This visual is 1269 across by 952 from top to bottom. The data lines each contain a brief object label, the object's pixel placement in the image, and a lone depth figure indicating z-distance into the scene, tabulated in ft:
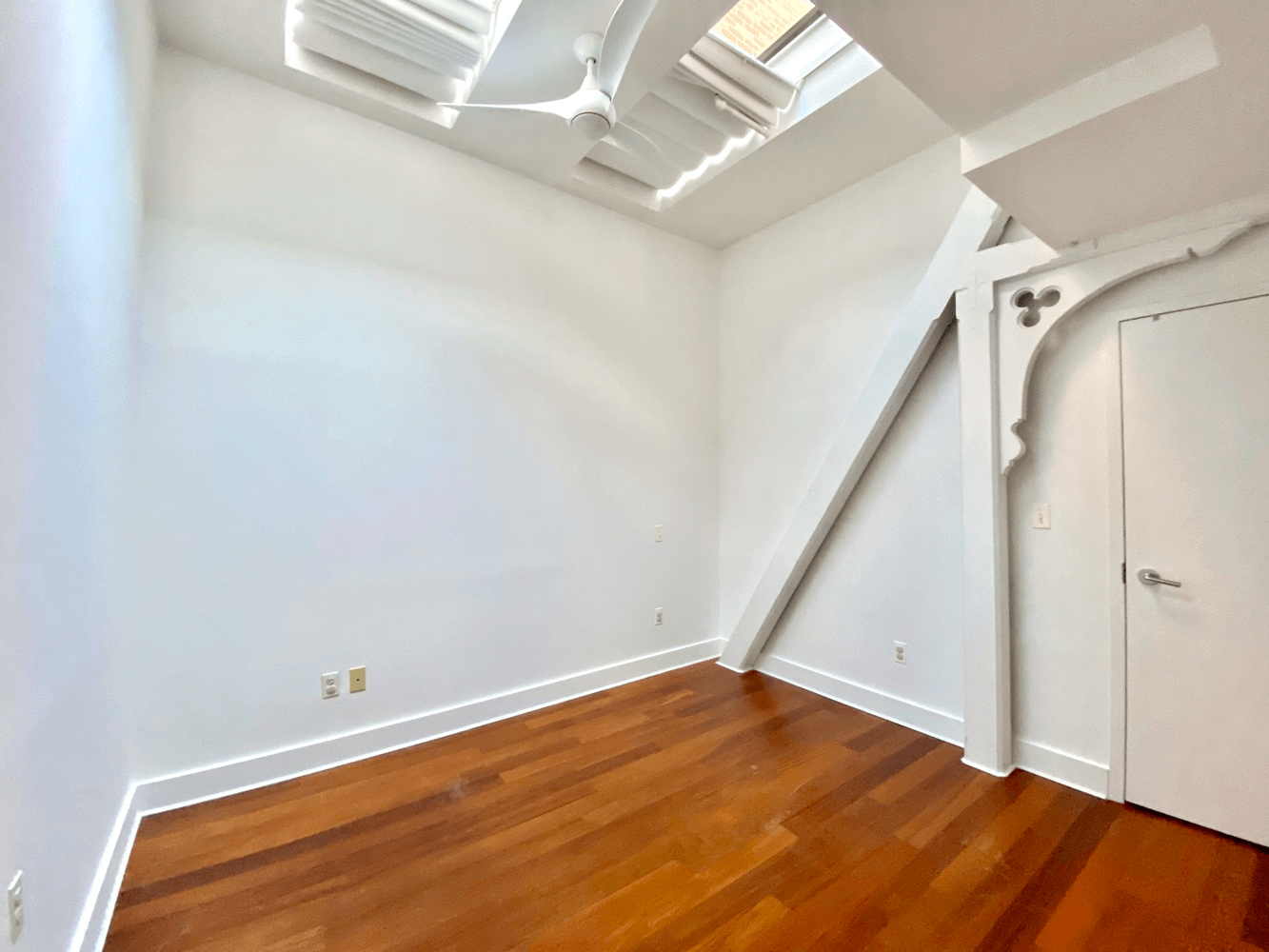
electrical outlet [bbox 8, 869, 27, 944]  3.44
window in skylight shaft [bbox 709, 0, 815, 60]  7.93
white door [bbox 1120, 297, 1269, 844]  6.45
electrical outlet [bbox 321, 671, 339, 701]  8.29
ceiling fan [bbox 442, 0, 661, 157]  6.29
